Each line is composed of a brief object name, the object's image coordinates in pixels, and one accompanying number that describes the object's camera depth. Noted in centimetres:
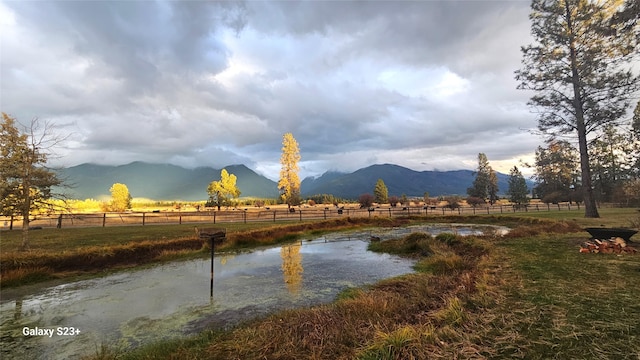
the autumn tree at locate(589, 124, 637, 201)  5188
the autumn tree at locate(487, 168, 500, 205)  8525
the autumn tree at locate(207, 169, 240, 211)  7819
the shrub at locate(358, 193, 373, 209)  7311
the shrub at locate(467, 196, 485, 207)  7381
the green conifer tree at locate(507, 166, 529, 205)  6425
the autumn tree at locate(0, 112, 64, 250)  1380
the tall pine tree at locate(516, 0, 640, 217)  1997
